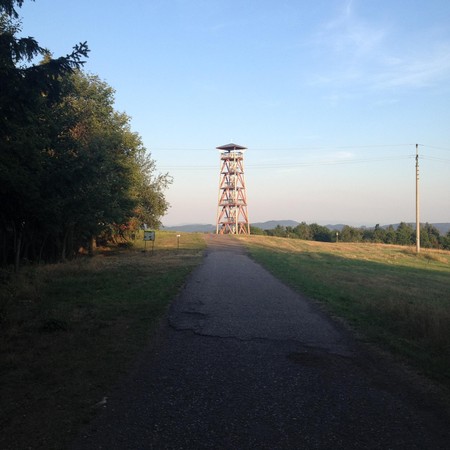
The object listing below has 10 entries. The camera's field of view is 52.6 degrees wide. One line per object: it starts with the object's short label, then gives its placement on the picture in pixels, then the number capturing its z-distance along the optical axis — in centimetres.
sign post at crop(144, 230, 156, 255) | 2756
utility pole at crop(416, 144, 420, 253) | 4678
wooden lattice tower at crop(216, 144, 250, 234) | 7575
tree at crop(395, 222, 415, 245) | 9942
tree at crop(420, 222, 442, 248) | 9439
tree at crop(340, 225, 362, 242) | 9811
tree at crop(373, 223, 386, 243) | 9744
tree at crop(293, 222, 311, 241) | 9895
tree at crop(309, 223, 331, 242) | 9975
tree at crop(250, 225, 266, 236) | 9211
